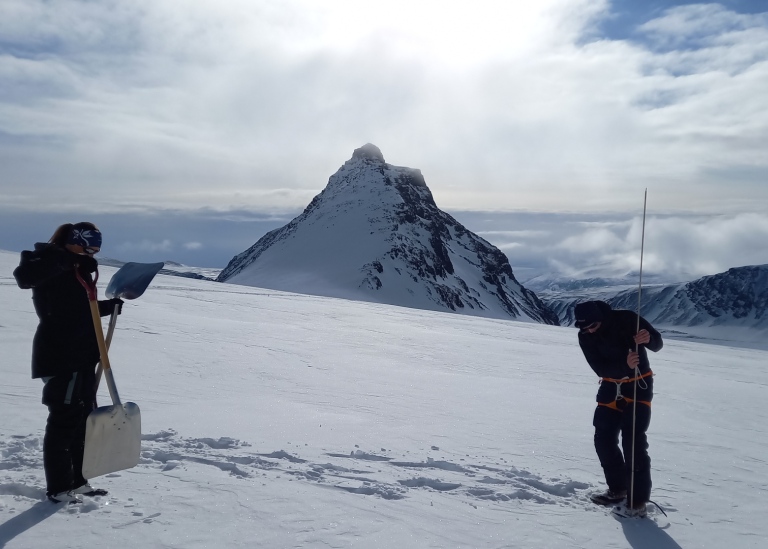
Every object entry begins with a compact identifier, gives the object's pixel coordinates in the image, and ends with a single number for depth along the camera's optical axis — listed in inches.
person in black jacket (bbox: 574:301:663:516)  200.8
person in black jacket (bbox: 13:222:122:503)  168.4
